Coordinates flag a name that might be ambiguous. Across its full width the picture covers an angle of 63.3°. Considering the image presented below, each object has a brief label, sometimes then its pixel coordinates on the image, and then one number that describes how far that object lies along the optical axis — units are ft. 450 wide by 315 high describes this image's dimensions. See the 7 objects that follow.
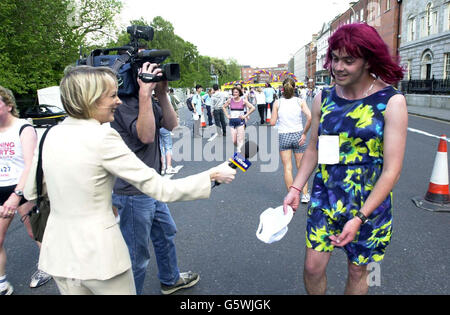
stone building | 97.30
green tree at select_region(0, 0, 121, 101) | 58.75
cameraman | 7.72
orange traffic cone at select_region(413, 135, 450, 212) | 16.66
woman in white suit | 5.38
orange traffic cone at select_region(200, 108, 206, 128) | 50.93
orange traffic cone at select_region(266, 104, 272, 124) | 57.34
